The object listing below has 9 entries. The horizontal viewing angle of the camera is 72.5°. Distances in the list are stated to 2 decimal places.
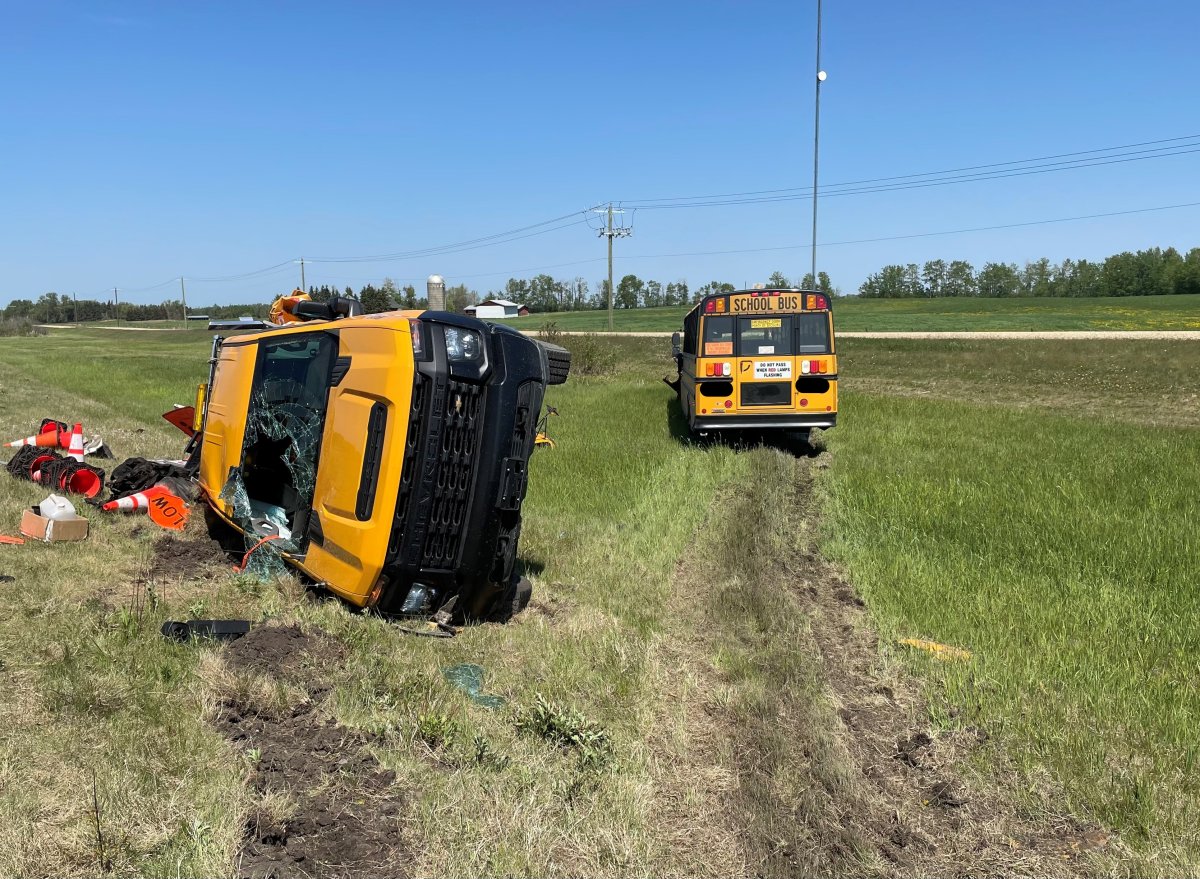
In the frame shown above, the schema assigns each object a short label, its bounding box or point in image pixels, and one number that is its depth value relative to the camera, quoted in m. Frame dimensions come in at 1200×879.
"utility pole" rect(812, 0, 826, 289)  24.77
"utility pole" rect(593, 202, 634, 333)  57.84
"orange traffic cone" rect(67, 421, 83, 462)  10.58
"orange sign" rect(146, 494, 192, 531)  7.57
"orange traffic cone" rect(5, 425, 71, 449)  10.65
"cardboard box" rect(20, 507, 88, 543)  6.59
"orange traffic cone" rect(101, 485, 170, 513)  7.64
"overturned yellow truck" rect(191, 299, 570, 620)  4.84
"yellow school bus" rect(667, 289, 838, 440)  13.13
